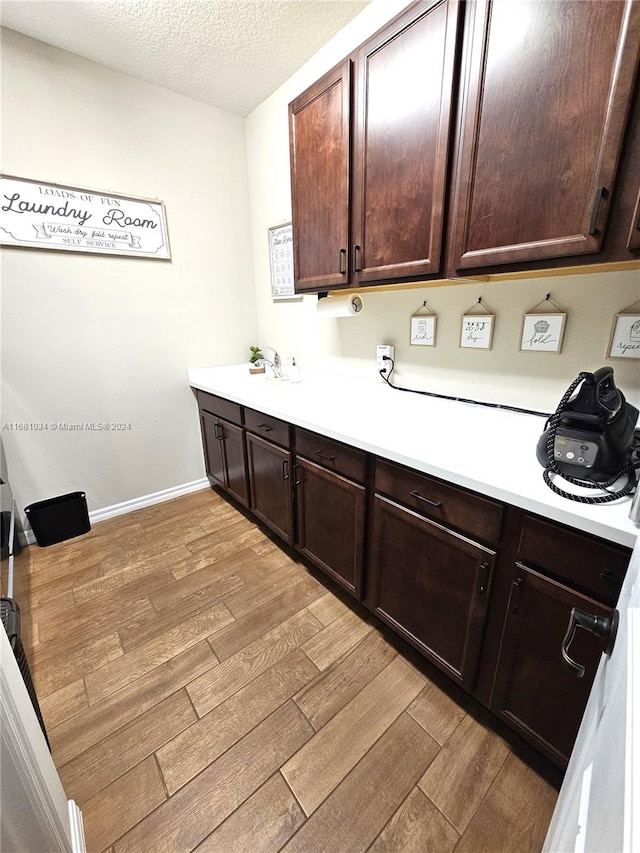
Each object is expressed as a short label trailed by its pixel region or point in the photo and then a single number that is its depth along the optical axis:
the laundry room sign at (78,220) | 1.76
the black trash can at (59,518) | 2.03
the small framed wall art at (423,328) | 1.57
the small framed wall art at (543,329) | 1.22
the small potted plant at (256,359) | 2.63
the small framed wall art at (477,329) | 1.38
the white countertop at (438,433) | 0.83
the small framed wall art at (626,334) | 1.07
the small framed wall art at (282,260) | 2.25
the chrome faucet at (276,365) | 2.34
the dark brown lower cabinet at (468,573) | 0.87
